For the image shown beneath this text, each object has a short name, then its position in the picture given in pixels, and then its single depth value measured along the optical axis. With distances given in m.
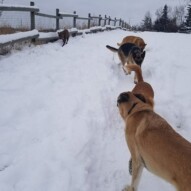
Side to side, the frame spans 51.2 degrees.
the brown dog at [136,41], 6.40
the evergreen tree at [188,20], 35.96
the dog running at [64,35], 7.89
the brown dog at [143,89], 2.68
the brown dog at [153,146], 1.50
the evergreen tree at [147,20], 52.62
